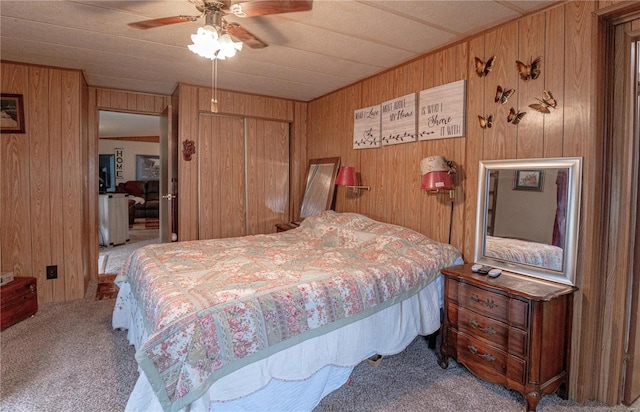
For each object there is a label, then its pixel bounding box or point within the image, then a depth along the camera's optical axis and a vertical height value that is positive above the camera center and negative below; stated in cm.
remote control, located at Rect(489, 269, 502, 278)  208 -52
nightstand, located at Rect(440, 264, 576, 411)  178 -80
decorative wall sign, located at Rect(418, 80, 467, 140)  259 +61
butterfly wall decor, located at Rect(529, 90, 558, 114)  203 +52
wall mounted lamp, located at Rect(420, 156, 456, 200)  253 +10
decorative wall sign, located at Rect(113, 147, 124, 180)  925 +62
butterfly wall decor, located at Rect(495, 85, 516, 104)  226 +64
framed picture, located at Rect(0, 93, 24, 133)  315 +65
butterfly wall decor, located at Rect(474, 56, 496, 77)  238 +87
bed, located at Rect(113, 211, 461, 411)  140 -64
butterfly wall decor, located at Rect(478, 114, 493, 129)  239 +47
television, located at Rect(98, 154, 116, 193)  892 +38
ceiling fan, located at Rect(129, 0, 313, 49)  168 +91
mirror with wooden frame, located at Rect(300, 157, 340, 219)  396 +1
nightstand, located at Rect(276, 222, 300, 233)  406 -49
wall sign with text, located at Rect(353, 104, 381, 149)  338 +62
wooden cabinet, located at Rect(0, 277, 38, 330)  272 -98
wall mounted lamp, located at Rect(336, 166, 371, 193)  348 +10
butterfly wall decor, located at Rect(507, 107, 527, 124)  220 +48
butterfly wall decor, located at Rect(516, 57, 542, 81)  211 +76
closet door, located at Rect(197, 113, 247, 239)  403 +11
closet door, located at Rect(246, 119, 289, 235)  436 +15
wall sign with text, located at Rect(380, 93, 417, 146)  299 +62
